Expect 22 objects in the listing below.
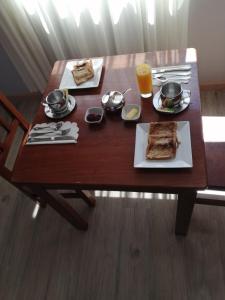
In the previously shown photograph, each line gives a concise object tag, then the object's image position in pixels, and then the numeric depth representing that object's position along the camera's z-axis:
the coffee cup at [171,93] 1.08
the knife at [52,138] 1.13
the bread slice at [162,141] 0.98
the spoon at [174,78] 1.18
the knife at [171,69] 1.21
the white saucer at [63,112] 1.21
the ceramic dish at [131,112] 1.10
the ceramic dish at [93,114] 1.14
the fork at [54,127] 1.18
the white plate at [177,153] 0.95
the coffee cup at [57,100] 1.21
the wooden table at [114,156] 0.95
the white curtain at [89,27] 1.62
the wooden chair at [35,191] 1.30
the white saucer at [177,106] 1.09
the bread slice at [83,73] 1.30
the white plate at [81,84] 1.28
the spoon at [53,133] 1.15
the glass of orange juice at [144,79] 1.11
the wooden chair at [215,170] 1.15
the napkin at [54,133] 1.13
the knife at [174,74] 1.19
